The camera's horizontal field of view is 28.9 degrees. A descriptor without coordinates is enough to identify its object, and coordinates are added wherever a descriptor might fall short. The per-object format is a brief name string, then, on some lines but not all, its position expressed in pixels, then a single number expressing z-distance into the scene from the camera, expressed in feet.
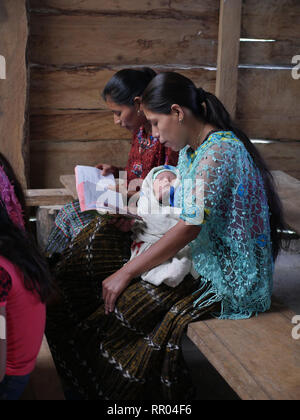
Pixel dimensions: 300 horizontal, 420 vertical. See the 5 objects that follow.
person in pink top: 5.72
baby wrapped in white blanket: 8.16
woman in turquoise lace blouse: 7.68
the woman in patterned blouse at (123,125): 10.41
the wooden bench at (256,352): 6.35
